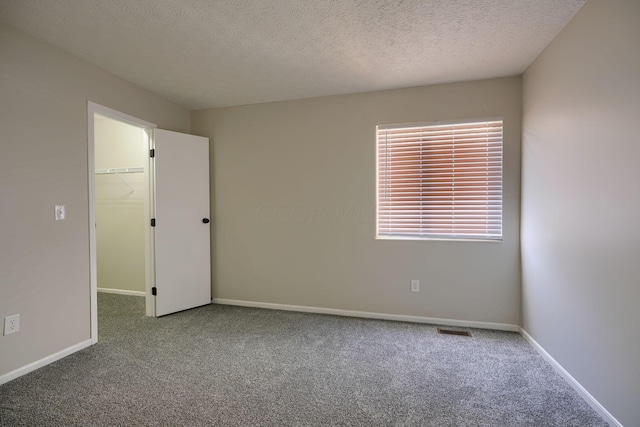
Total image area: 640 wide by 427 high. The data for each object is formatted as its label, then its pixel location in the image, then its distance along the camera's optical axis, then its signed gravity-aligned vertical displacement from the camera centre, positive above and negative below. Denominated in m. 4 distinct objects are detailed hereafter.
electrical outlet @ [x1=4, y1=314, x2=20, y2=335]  2.06 -0.80
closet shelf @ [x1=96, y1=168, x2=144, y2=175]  4.08 +0.54
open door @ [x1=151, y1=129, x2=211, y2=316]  3.28 -0.15
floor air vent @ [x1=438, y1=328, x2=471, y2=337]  2.85 -1.20
